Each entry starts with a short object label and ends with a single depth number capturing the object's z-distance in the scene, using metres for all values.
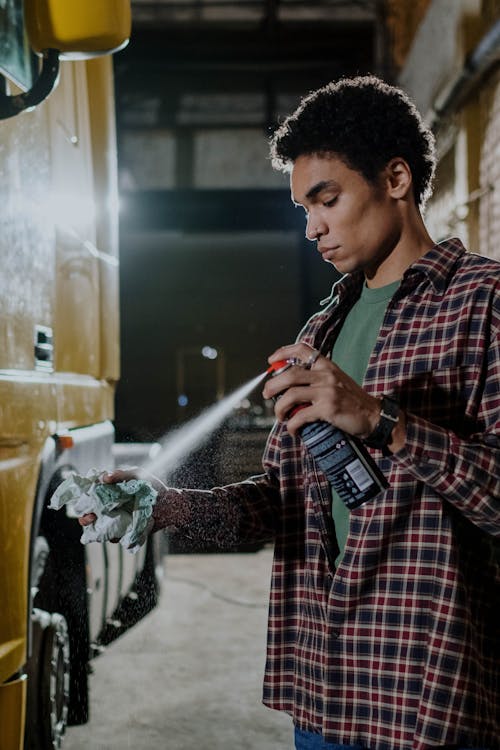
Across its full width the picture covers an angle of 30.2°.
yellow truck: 2.50
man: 1.61
